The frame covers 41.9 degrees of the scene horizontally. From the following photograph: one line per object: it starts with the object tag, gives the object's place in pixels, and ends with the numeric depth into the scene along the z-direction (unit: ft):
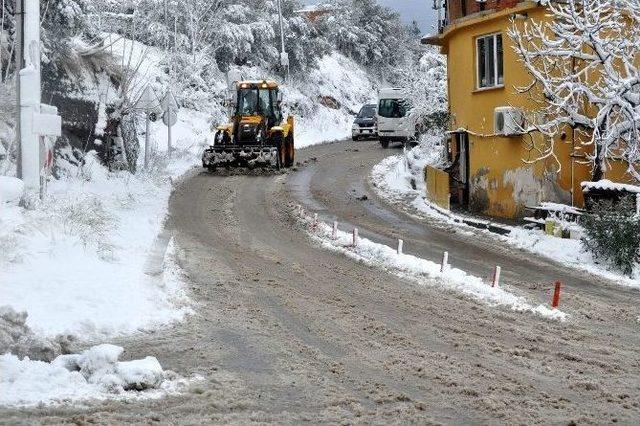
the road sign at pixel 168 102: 91.50
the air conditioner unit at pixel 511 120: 64.08
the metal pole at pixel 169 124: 93.04
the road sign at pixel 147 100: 77.25
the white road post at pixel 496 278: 38.16
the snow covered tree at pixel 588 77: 52.90
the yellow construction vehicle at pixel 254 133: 90.48
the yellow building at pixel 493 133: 62.95
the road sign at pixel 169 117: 94.12
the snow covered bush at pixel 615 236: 44.96
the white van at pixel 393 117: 128.98
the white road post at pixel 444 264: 41.86
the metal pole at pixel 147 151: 81.46
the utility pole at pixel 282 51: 158.06
